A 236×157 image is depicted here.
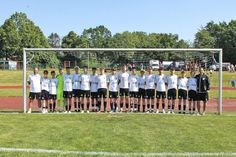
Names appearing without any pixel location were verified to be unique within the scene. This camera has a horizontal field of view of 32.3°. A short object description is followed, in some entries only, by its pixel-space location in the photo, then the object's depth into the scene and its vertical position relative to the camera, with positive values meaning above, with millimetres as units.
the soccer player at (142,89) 16125 -618
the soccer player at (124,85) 16094 -453
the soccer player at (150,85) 16094 -456
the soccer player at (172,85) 16000 -458
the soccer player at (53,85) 16109 -443
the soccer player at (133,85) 16094 -455
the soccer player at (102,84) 16064 -409
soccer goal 17062 +677
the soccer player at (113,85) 16125 -452
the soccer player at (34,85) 16141 -461
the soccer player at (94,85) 16125 -449
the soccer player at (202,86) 15688 -492
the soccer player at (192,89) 15844 -610
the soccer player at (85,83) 16062 -369
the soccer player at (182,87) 15961 -536
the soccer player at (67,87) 16078 -522
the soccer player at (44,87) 16203 -523
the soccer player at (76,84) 16156 -408
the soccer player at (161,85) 16062 -458
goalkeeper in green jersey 16203 -486
